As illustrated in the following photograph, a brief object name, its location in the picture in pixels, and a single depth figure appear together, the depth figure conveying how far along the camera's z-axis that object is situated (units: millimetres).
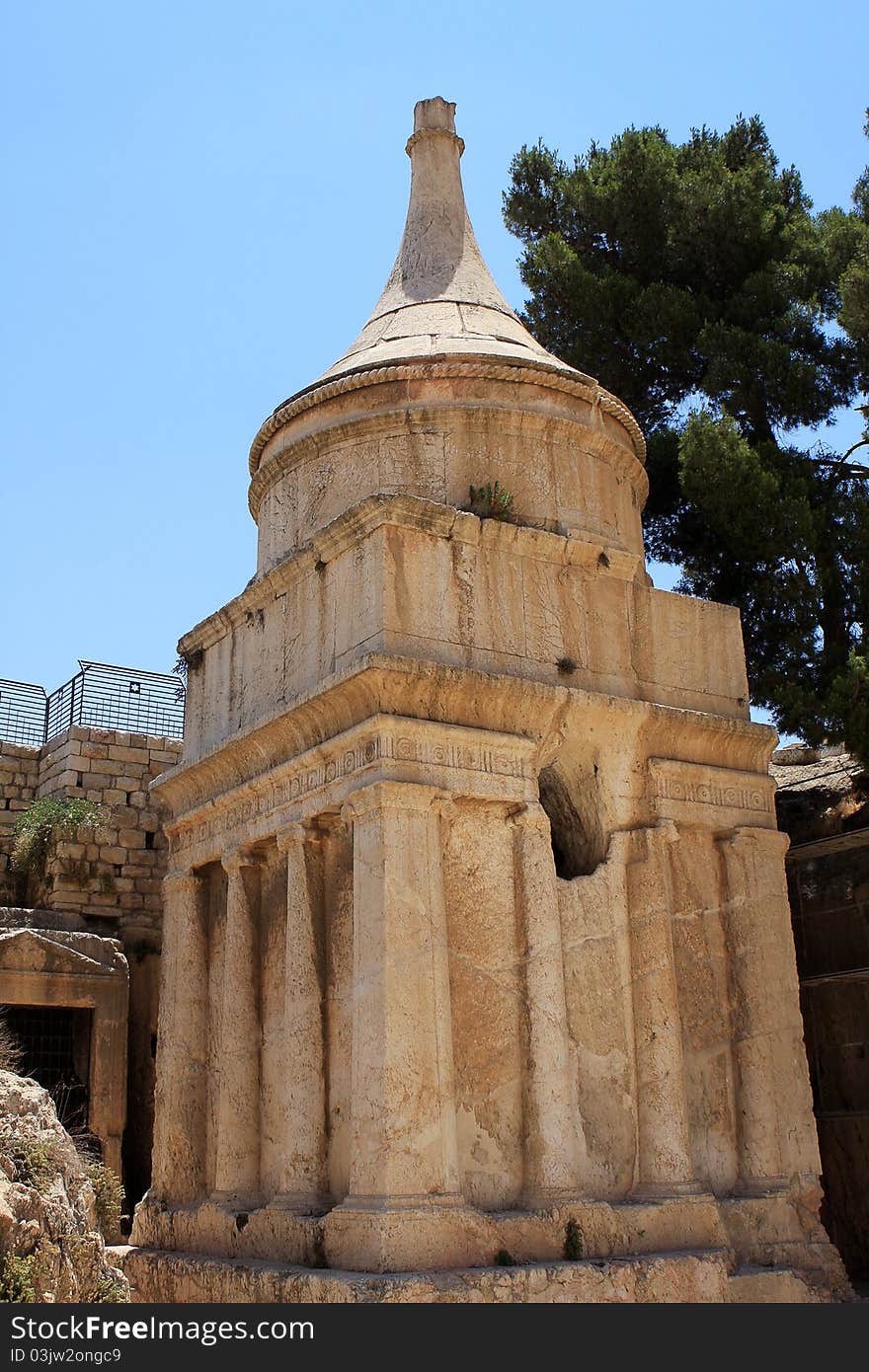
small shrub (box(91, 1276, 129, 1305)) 5719
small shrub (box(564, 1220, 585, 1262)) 7449
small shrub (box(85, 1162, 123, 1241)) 10406
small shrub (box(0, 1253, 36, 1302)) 5098
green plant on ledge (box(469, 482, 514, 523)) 9211
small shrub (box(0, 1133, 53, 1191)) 5734
